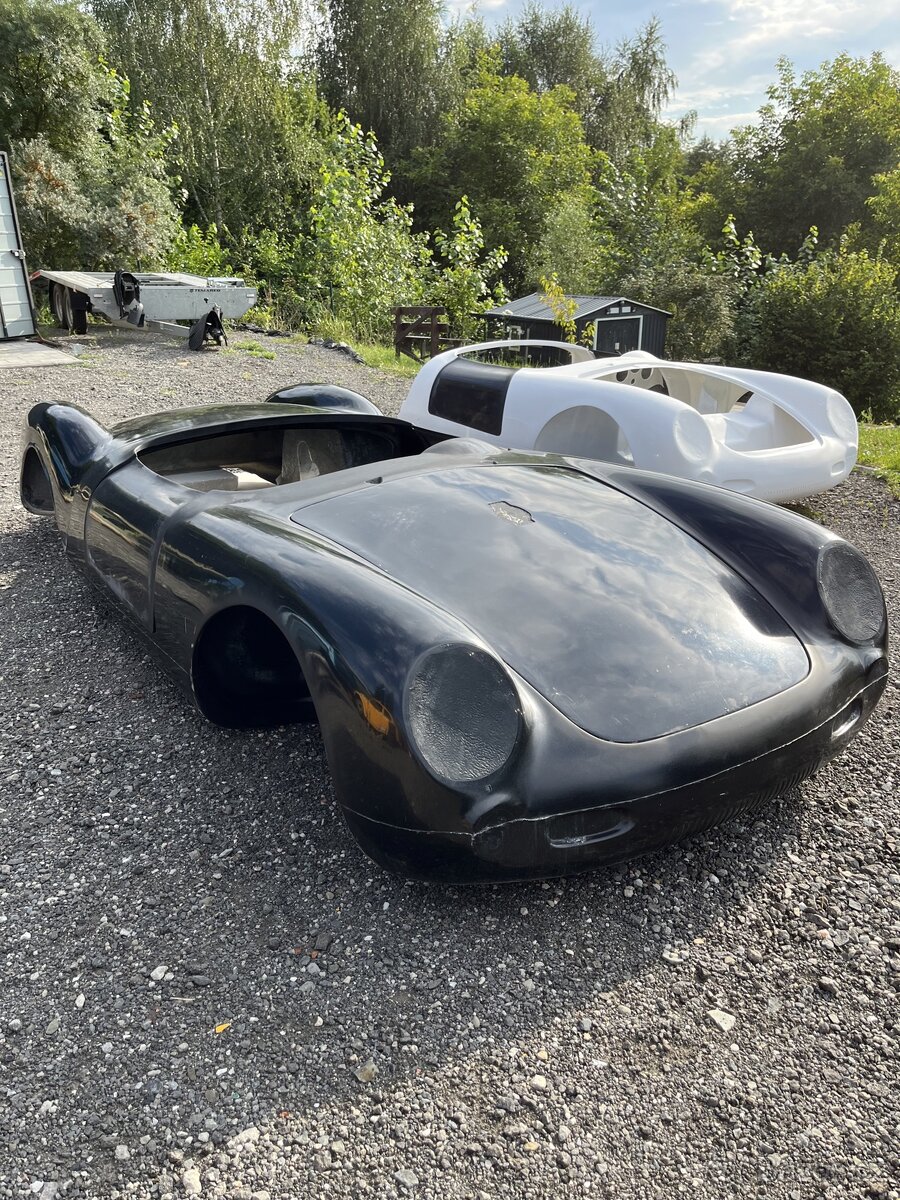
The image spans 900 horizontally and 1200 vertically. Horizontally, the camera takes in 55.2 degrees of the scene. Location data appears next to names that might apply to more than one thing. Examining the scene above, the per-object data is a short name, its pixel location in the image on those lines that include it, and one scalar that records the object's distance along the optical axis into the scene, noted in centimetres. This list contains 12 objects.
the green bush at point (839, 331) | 1437
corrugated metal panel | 1064
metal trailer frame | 1094
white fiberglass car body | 435
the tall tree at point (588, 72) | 3719
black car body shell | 177
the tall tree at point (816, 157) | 2706
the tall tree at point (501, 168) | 2870
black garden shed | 1173
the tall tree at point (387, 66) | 2723
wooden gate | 1303
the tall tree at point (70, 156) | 1278
